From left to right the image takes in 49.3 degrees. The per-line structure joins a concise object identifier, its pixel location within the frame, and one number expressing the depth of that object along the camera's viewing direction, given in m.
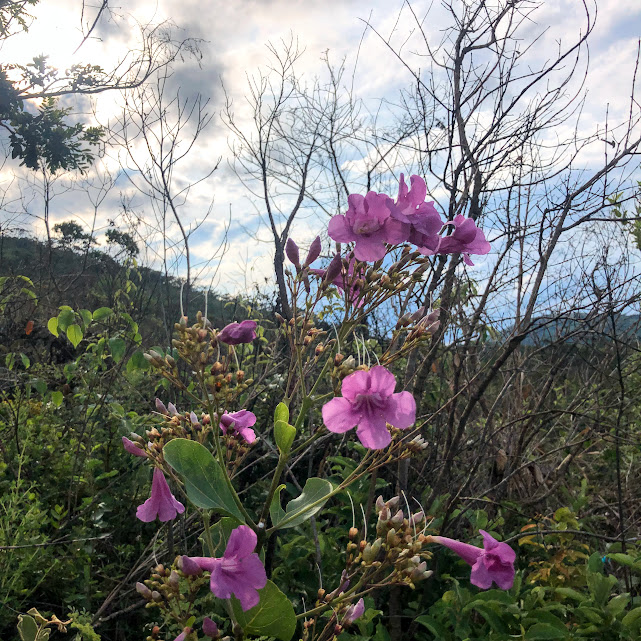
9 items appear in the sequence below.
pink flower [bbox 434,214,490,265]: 0.47
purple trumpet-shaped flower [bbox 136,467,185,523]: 0.48
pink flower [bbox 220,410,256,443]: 0.48
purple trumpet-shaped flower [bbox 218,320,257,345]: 0.44
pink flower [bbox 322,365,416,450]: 0.42
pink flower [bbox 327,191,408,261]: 0.43
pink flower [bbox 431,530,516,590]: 0.46
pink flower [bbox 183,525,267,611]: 0.40
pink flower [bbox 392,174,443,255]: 0.43
